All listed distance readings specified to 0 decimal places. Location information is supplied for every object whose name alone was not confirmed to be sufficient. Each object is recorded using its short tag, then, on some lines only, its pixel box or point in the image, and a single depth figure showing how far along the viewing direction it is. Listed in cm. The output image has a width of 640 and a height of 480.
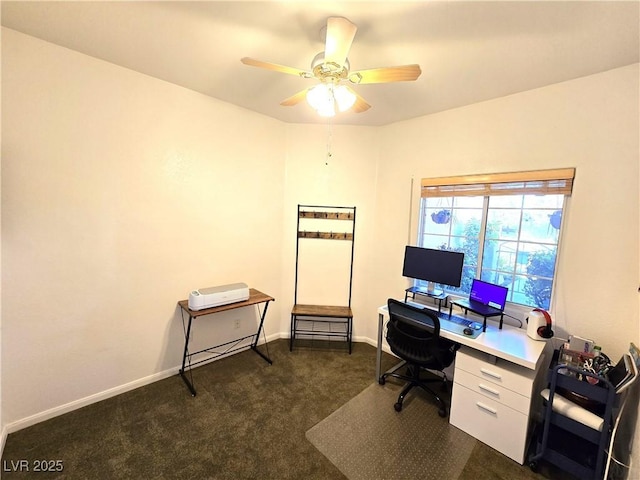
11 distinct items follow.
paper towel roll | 156
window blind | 201
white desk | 176
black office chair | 211
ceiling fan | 136
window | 214
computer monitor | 239
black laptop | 217
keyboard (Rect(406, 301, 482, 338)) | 212
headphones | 195
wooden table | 239
